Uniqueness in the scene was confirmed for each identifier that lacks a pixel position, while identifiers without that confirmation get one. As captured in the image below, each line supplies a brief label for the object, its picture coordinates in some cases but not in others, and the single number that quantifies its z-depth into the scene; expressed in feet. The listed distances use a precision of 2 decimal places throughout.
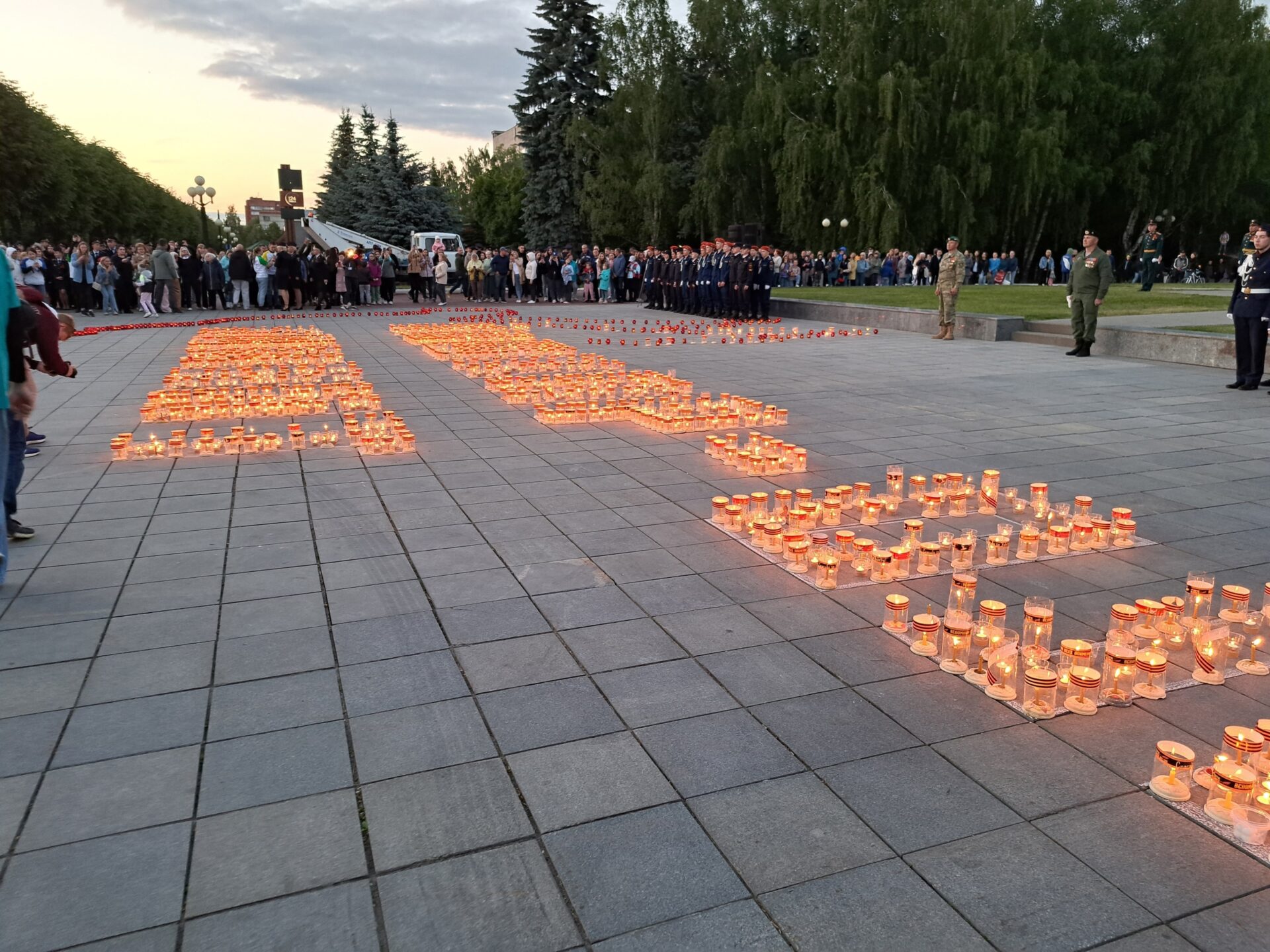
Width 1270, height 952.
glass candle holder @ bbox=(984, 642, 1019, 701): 11.34
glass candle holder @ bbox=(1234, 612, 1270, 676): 12.10
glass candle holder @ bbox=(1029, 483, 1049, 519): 18.94
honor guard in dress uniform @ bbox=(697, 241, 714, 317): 70.13
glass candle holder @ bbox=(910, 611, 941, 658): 12.48
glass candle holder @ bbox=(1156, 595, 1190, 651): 12.76
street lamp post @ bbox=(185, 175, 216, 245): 98.94
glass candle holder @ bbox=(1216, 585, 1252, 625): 13.20
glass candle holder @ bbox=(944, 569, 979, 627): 13.47
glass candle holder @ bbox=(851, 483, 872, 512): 18.99
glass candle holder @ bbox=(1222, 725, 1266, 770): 9.26
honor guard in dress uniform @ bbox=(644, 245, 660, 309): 79.30
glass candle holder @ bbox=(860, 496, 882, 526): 18.25
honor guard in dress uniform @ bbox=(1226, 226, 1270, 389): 33.40
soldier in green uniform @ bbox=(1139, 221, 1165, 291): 76.74
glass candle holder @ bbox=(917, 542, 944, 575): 15.52
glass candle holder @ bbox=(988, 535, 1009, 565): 16.03
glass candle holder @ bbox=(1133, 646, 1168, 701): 11.34
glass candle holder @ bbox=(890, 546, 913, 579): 15.39
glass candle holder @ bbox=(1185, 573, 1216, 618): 13.01
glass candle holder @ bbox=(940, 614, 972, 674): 12.00
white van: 129.18
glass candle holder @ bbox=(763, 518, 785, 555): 16.75
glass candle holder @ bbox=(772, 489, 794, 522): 18.06
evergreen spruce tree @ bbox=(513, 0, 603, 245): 129.80
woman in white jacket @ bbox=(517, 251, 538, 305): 88.74
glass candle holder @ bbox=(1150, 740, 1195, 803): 9.10
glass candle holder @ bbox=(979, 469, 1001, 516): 19.62
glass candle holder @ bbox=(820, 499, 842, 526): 18.31
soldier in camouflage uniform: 51.63
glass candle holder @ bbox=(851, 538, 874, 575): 15.47
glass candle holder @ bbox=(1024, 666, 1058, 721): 10.86
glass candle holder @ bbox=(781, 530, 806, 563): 15.89
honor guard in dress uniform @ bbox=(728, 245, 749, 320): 67.00
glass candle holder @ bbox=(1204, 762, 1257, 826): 8.70
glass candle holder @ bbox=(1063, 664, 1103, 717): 10.93
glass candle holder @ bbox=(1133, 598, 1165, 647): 12.27
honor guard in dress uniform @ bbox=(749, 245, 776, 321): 66.90
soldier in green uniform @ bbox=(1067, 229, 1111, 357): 43.65
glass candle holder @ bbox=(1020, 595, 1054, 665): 11.77
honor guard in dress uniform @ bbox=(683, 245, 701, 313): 72.74
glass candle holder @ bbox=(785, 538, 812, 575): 15.74
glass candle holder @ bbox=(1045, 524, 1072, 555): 16.63
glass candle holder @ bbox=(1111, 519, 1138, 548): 16.88
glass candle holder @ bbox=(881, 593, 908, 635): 13.03
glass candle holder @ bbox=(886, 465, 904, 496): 19.81
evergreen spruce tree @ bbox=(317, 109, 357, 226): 156.04
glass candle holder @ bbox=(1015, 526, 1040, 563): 16.52
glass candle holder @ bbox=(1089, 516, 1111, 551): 16.92
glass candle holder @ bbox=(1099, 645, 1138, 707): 11.13
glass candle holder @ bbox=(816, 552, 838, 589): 14.71
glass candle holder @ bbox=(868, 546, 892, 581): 15.16
